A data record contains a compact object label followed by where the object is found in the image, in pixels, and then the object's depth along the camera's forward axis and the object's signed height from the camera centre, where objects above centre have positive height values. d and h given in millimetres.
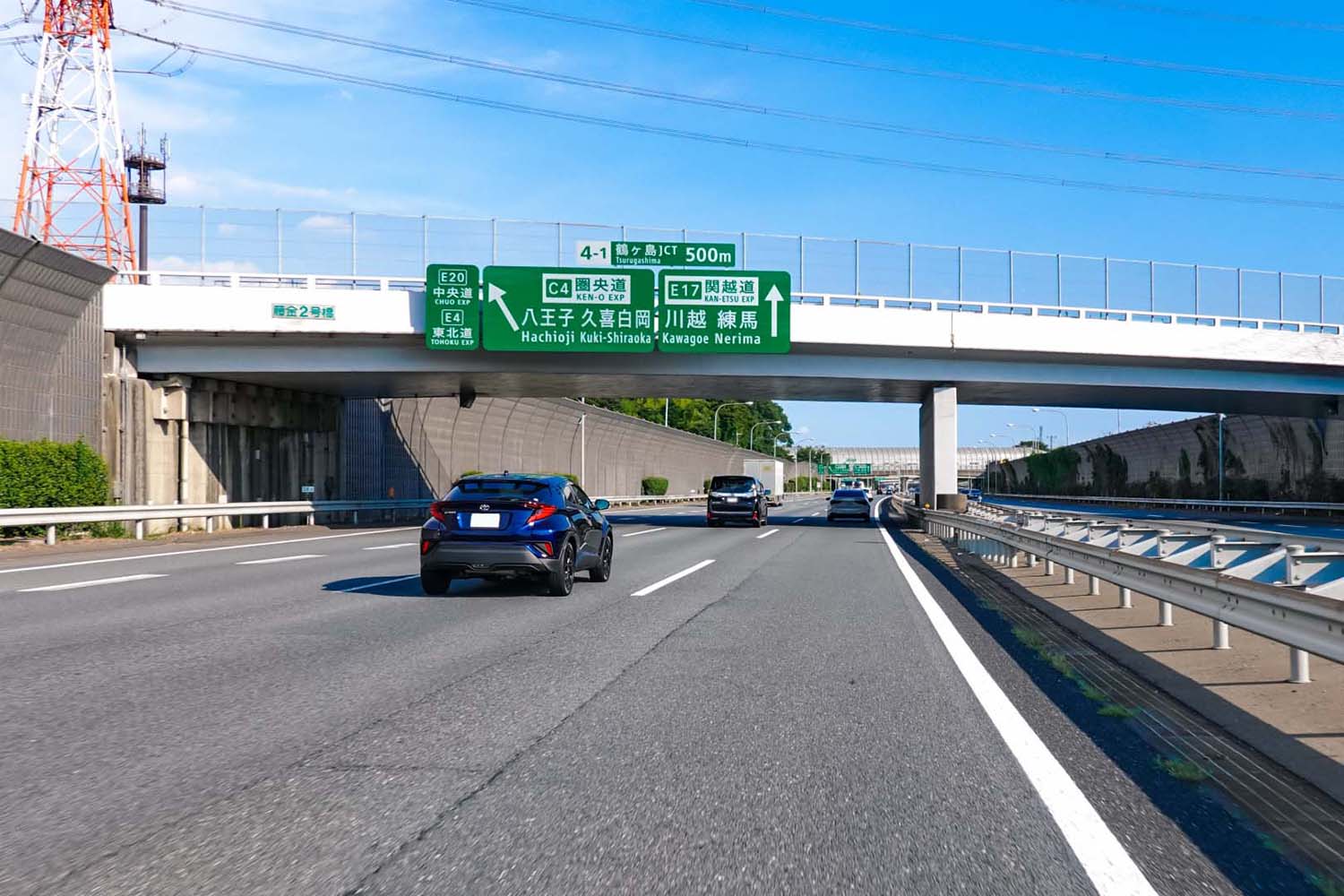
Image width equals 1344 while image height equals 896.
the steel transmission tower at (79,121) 37688 +11907
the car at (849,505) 42594 -1361
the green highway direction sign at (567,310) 31188 +4596
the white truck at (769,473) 68375 -144
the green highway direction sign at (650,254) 32969 +6478
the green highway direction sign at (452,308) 30484 +4515
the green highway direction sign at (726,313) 31969 +4581
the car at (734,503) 36688 -1052
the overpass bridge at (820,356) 29938 +3479
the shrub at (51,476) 22609 -59
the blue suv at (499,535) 12445 -716
